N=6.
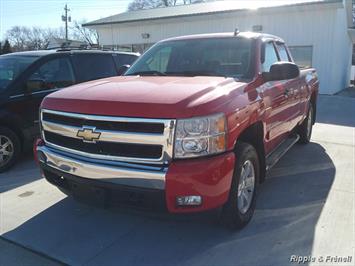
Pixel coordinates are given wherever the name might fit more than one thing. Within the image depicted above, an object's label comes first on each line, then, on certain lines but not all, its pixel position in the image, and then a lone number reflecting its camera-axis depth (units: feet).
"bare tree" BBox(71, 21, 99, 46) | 184.83
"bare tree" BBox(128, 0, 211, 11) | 180.24
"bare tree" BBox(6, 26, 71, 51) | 214.28
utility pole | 181.53
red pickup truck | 9.32
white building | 51.37
